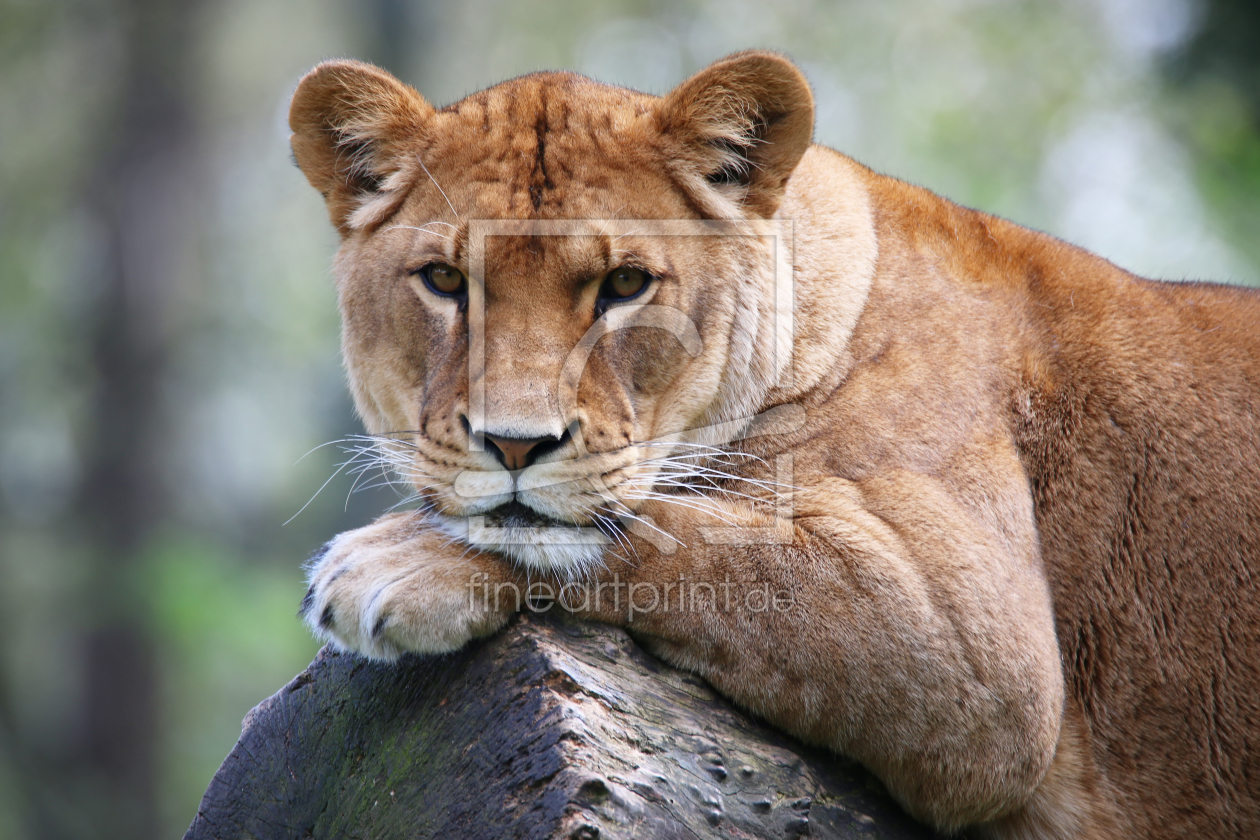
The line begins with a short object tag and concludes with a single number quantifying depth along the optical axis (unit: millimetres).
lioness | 6359
